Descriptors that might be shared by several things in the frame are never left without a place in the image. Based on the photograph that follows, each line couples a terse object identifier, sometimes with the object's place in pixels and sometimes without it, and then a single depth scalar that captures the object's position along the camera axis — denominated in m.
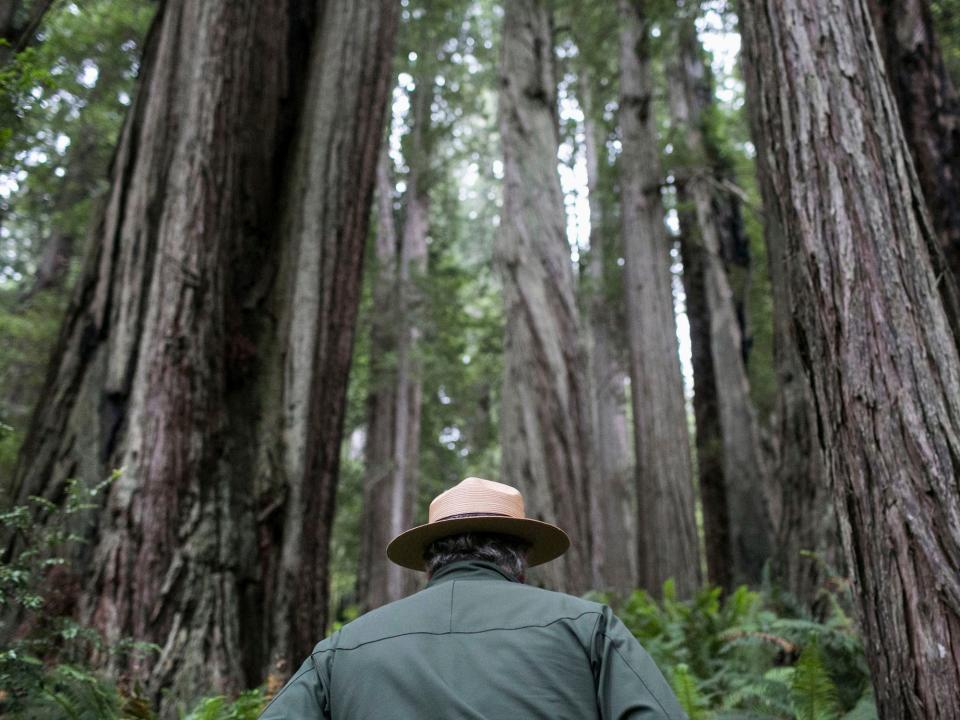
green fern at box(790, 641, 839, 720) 3.90
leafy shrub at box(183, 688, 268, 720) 3.78
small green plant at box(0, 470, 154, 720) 3.74
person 2.46
